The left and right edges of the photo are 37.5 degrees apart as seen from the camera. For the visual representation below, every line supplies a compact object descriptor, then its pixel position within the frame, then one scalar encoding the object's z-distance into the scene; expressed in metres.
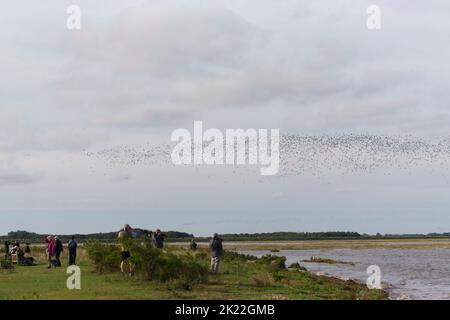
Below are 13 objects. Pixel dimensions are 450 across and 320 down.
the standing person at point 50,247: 32.88
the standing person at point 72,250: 31.55
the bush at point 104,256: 27.71
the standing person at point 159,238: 32.50
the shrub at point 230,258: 45.67
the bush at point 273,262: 40.94
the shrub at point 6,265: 30.39
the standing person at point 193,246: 46.62
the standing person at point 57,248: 32.66
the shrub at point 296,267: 45.84
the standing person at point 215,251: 27.83
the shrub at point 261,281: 25.09
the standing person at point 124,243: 25.34
